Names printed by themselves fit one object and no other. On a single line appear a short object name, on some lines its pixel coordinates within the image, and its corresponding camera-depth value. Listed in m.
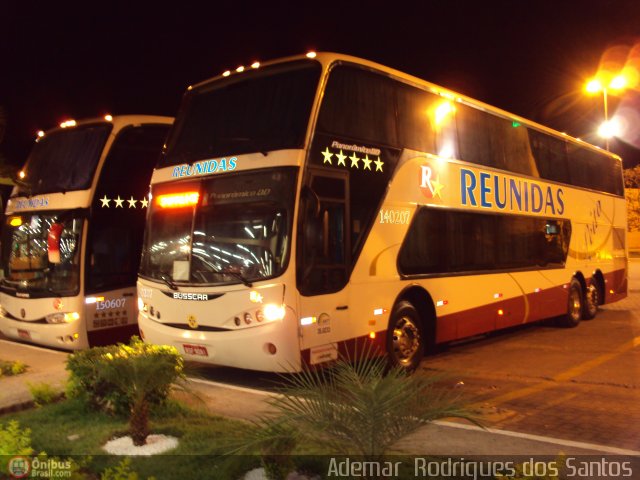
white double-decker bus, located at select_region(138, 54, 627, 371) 7.07
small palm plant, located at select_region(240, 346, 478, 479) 3.63
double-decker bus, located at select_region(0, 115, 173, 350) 9.80
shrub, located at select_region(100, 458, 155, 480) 4.04
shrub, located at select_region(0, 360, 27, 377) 8.20
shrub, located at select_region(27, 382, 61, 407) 6.74
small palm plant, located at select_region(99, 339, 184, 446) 5.09
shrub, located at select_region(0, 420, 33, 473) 4.62
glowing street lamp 19.98
